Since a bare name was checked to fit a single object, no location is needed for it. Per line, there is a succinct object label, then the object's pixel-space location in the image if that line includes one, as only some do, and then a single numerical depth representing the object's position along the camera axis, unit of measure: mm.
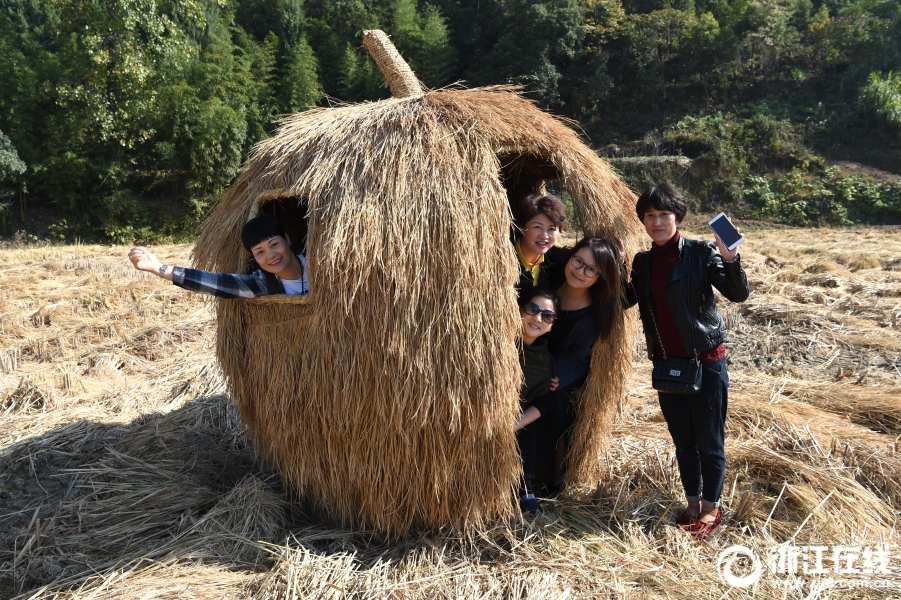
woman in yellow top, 3057
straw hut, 2678
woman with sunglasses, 3045
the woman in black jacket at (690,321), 2852
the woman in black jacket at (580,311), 3027
